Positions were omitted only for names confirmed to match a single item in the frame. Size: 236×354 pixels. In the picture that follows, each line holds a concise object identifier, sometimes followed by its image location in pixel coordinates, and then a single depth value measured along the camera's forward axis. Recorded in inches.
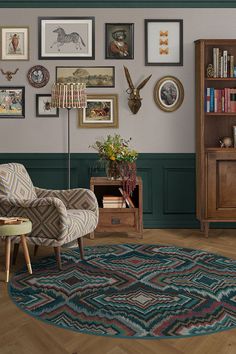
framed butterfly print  196.2
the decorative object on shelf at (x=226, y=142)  189.2
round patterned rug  93.7
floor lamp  176.1
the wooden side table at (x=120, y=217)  178.1
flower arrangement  178.5
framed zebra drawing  195.8
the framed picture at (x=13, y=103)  196.5
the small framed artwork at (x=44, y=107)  197.0
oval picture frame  196.9
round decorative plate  195.9
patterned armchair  130.3
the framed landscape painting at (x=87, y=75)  196.4
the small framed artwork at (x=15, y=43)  195.8
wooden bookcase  180.1
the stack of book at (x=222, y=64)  183.8
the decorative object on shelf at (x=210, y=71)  185.6
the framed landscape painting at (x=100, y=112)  197.3
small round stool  121.6
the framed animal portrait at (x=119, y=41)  195.9
